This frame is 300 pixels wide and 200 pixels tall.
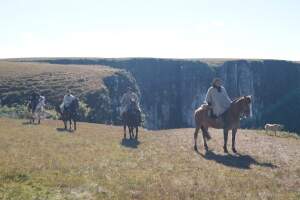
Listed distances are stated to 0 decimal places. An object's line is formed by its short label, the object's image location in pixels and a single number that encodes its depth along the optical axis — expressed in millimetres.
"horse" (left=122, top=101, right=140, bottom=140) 34288
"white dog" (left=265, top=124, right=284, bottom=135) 45469
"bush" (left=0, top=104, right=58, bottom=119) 58031
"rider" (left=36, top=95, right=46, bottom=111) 47228
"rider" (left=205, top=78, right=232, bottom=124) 26906
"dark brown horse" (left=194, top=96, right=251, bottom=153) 26250
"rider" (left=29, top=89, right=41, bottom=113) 47156
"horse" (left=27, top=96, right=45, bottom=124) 47156
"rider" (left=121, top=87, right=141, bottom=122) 34594
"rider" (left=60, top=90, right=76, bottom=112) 41969
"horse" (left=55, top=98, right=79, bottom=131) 41562
